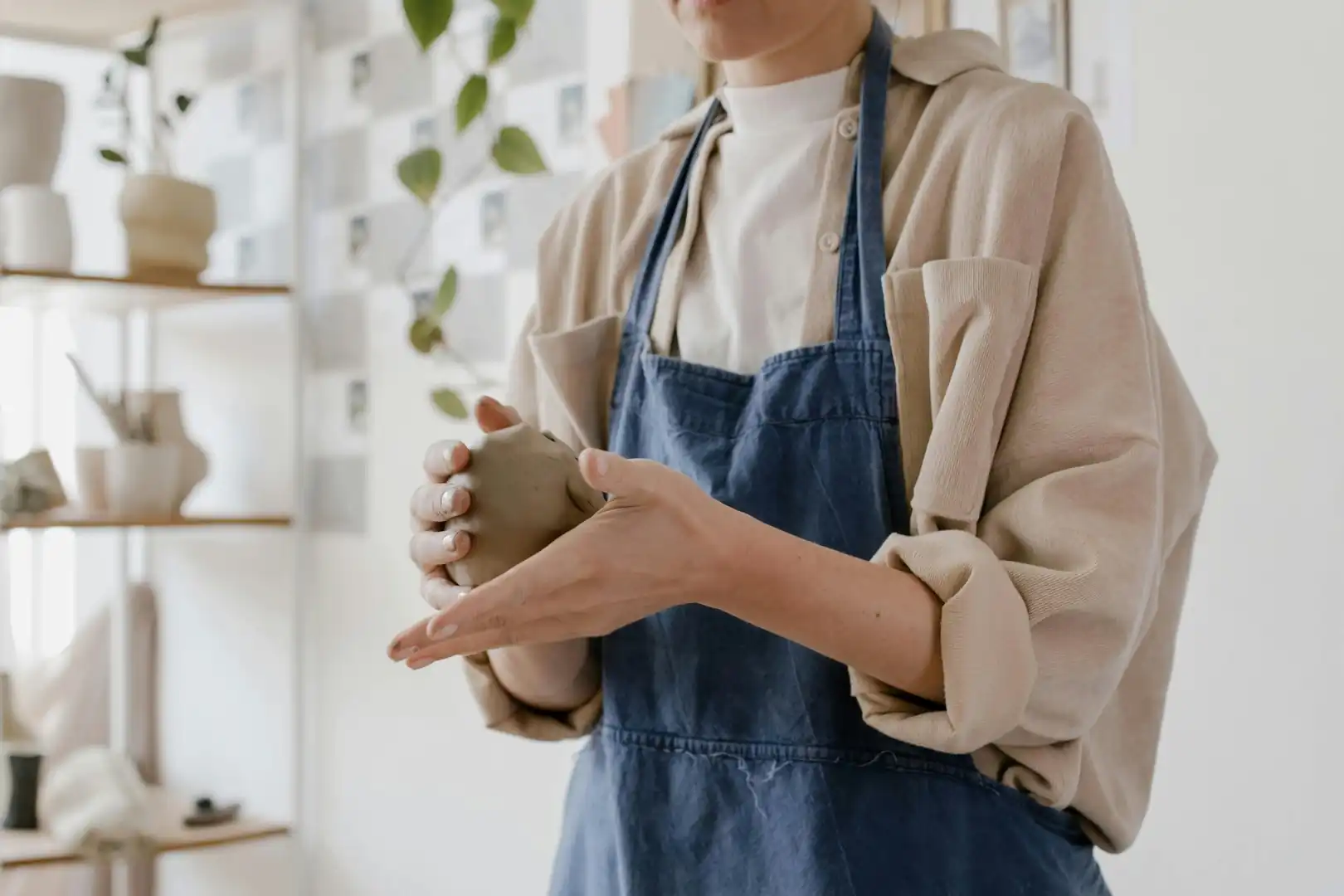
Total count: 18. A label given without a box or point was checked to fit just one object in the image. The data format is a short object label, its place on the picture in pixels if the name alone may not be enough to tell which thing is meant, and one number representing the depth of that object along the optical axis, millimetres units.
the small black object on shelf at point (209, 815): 2422
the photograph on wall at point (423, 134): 2303
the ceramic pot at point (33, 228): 2271
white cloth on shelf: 2238
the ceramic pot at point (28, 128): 2281
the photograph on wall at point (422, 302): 2285
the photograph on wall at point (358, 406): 2453
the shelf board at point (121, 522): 2223
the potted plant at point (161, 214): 2332
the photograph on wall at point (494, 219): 2139
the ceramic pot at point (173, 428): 2400
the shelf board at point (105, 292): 2234
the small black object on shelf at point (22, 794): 2316
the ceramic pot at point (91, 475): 2357
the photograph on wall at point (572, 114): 2027
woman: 734
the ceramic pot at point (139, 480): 2336
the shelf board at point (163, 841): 2166
